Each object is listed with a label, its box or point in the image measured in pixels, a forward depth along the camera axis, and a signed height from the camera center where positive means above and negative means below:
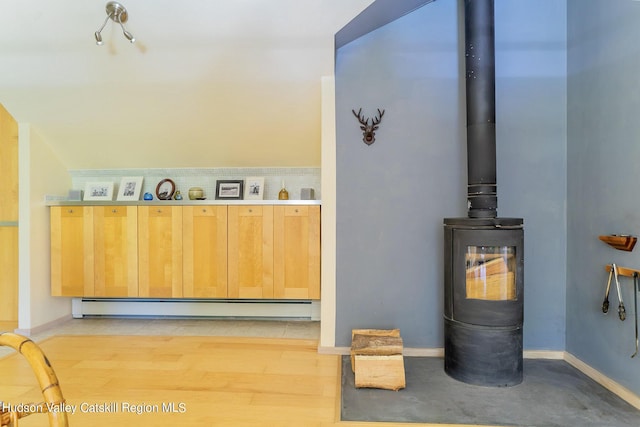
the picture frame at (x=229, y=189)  3.25 +0.22
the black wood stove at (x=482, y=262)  1.93 -0.30
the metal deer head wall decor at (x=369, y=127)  2.40 +0.61
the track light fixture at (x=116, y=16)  2.13 +1.28
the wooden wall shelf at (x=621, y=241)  1.74 -0.17
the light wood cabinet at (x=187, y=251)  2.95 -0.35
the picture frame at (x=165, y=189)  3.24 +0.23
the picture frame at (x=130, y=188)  3.26 +0.24
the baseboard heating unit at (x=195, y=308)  3.19 -0.93
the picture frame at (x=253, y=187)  3.21 +0.24
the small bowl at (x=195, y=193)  3.19 +0.18
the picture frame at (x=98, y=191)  3.27 +0.21
